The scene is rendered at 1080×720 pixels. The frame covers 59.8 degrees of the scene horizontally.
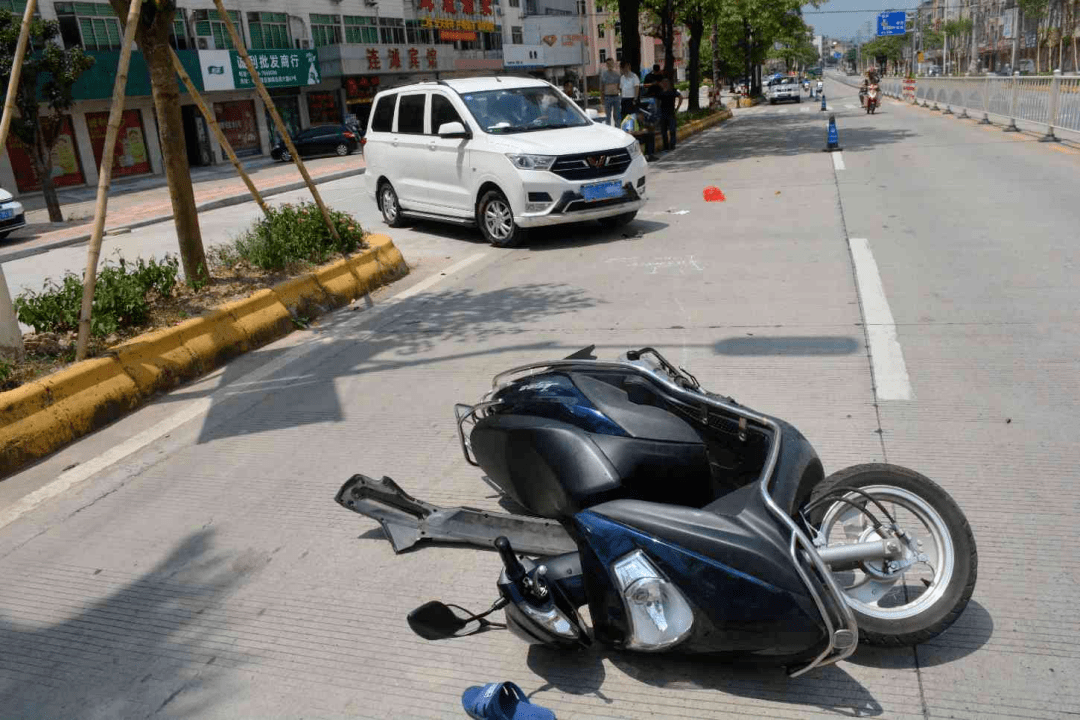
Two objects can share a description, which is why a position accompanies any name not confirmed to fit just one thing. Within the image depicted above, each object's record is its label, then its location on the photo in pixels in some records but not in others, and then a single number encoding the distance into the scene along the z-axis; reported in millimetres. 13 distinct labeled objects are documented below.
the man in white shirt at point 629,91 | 21859
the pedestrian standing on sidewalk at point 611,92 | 22578
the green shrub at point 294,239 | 8758
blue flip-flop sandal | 2680
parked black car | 36344
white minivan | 10625
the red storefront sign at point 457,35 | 58312
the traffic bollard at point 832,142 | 19844
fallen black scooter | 2656
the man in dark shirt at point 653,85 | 22125
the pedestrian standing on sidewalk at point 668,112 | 22219
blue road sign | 88250
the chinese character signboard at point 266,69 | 37938
